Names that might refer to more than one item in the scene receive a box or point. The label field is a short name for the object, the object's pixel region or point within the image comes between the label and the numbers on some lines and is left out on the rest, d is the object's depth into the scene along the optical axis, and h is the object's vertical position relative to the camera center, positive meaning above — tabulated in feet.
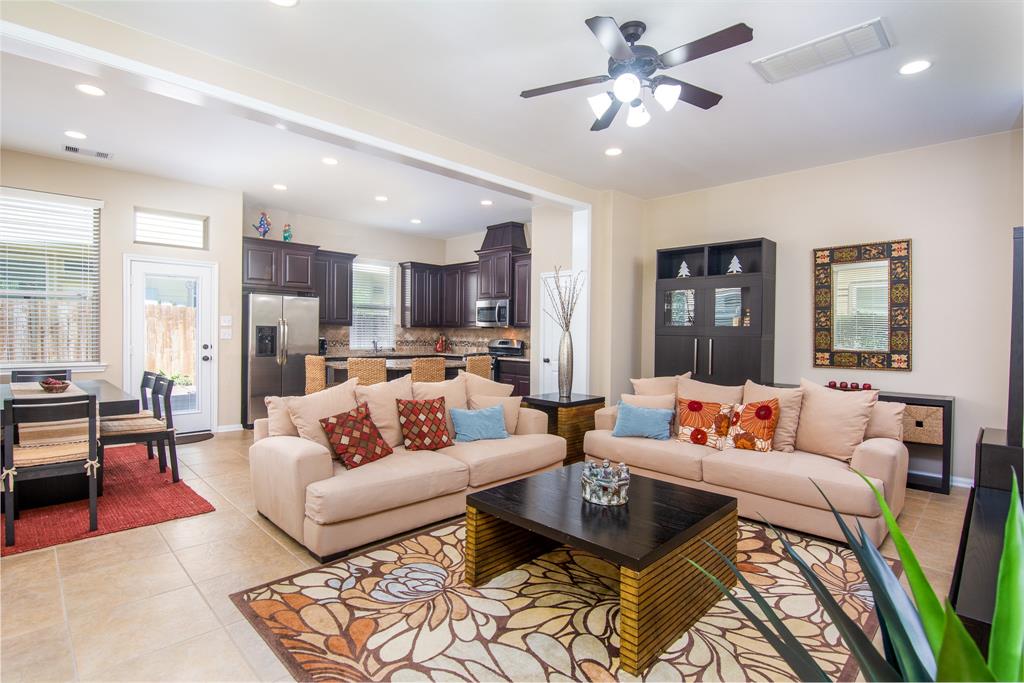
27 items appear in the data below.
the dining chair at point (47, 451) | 9.89 -2.33
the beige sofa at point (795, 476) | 10.07 -2.89
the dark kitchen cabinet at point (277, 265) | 21.52 +2.85
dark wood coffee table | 6.66 -2.84
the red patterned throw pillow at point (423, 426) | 12.05 -2.08
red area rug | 10.42 -3.90
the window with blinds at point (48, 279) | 16.61 +1.69
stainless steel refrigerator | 20.92 -0.50
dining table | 11.74 -3.48
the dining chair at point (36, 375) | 16.12 -1.30
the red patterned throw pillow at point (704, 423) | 12.99 -2.15
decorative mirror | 15.15 +0.90
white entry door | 18.60 +0.04
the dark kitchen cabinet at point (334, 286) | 24.82 +2.26
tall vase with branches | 16.22 +0.99
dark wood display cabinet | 16.74 +0.69
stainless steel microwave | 24.94 +1.01
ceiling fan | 7.72 +4.37
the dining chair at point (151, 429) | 12.64 -2.36
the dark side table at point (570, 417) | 15.21 -2.34
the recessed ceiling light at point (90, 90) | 11.96 +5.47
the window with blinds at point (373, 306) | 27.32 +1.48
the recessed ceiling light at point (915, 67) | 10.33 +5.26
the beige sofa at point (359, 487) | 9.30 -2.90
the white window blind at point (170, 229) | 18.85 +3.75
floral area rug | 6.55 -4.00
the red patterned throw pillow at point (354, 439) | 10.66 -2.13
